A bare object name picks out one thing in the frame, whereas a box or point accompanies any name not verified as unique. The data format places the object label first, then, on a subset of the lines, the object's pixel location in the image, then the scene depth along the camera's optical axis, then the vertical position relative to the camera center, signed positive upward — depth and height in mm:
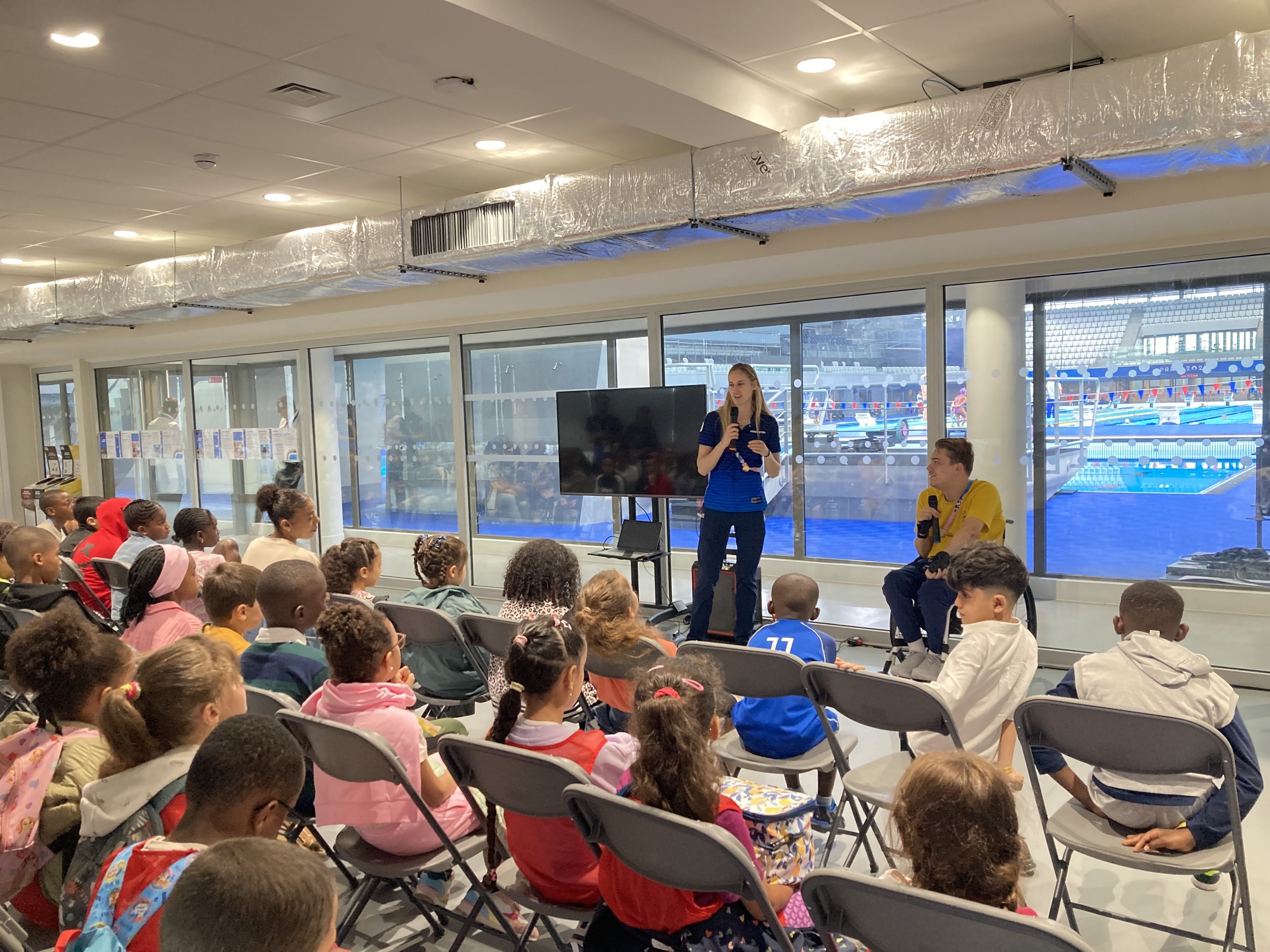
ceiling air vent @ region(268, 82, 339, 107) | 3895 +1455
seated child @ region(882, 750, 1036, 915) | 1471 -672
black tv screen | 6180 -111
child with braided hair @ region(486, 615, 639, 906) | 2160 -762
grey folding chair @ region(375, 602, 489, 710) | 3613 -789
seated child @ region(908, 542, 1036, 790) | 2668 -774
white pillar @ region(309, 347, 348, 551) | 8961 -92
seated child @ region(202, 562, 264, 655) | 3330 -588
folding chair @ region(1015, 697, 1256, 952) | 2119 -824
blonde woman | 5559 -361
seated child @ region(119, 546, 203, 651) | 3596 -649
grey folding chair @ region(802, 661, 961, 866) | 2465 -803
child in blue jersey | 2941 -930
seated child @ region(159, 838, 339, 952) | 1163 -596
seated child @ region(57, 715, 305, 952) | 1521 -673
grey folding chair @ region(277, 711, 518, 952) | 2205 -942
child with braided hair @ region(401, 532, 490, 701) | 3820 -737
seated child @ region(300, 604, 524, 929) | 2369 -780
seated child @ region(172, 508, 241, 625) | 5160 -526
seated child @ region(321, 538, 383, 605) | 4039 -589
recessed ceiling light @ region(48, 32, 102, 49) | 3262 +1434
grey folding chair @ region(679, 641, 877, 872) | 2768 -810
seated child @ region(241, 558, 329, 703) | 2973 -669
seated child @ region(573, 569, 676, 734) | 3055 -656
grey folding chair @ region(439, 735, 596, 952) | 2005 -799
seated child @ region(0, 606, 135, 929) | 2131 -623
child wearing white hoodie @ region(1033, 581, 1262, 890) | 2227 -762
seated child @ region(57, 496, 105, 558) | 6113 -558
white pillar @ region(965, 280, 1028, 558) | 5340 +127
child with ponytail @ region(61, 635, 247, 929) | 1907 -668
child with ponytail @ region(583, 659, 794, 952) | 1820 -777
